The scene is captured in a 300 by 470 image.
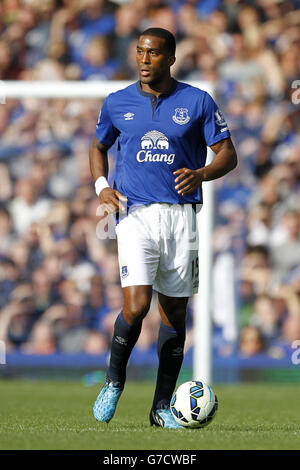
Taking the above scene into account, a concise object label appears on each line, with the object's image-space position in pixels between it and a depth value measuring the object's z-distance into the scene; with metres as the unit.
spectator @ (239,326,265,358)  21.66
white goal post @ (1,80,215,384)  18.78
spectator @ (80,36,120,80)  25.52
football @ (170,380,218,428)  10.90
